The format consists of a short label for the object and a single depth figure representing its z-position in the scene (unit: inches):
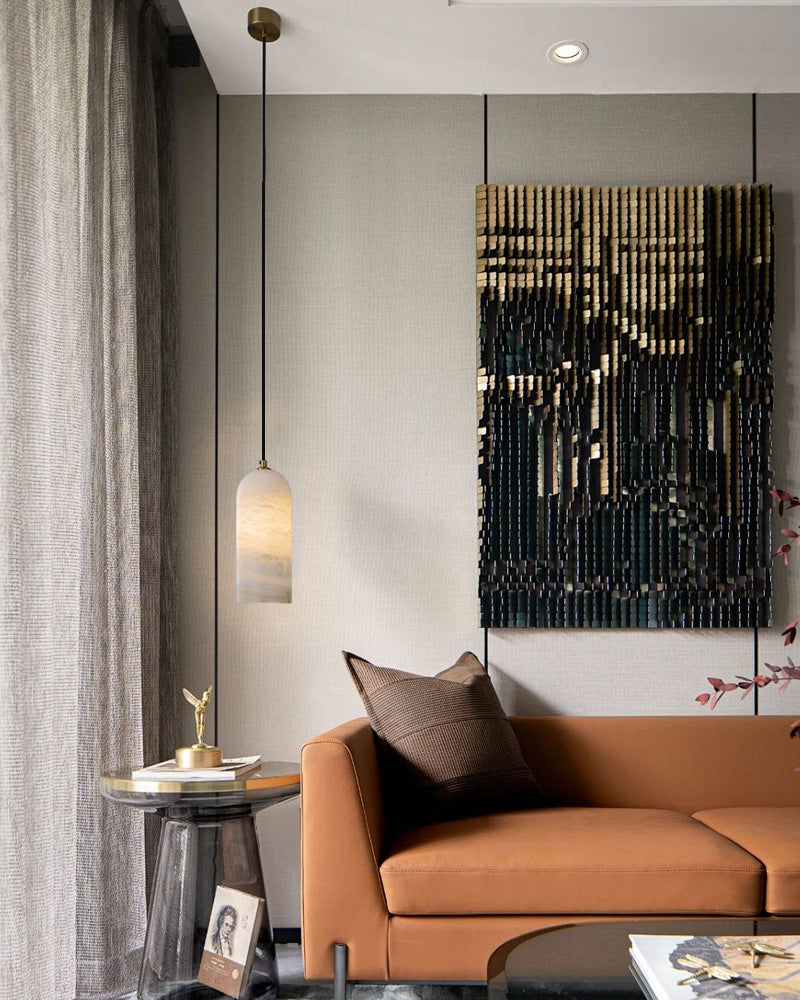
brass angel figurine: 95.8
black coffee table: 55.8
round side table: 92.0
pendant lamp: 104.9
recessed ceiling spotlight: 111.3
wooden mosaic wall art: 119.0
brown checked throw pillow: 96.9
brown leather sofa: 84.4
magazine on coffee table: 52.5
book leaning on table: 91.6
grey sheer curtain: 74.7
